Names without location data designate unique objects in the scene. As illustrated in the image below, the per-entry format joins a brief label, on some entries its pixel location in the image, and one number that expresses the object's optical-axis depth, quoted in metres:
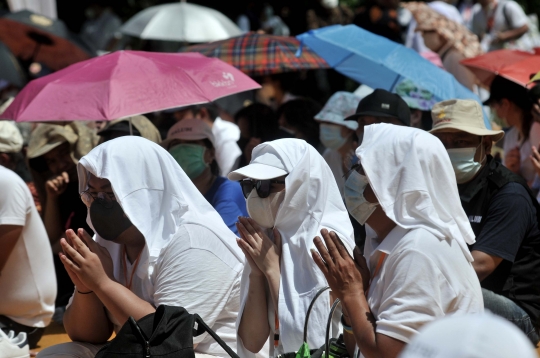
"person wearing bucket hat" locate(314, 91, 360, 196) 13.11
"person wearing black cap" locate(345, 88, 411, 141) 11.24
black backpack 6.38
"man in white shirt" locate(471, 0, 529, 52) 19.72
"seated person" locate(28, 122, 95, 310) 12.87
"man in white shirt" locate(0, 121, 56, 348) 10.21
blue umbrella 12.84
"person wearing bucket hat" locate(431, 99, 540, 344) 8.93
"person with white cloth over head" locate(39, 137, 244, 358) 7.32
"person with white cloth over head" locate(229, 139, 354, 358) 7.14
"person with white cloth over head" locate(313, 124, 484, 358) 5.46
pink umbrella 10.59
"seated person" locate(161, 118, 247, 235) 10.98
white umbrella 19.28
